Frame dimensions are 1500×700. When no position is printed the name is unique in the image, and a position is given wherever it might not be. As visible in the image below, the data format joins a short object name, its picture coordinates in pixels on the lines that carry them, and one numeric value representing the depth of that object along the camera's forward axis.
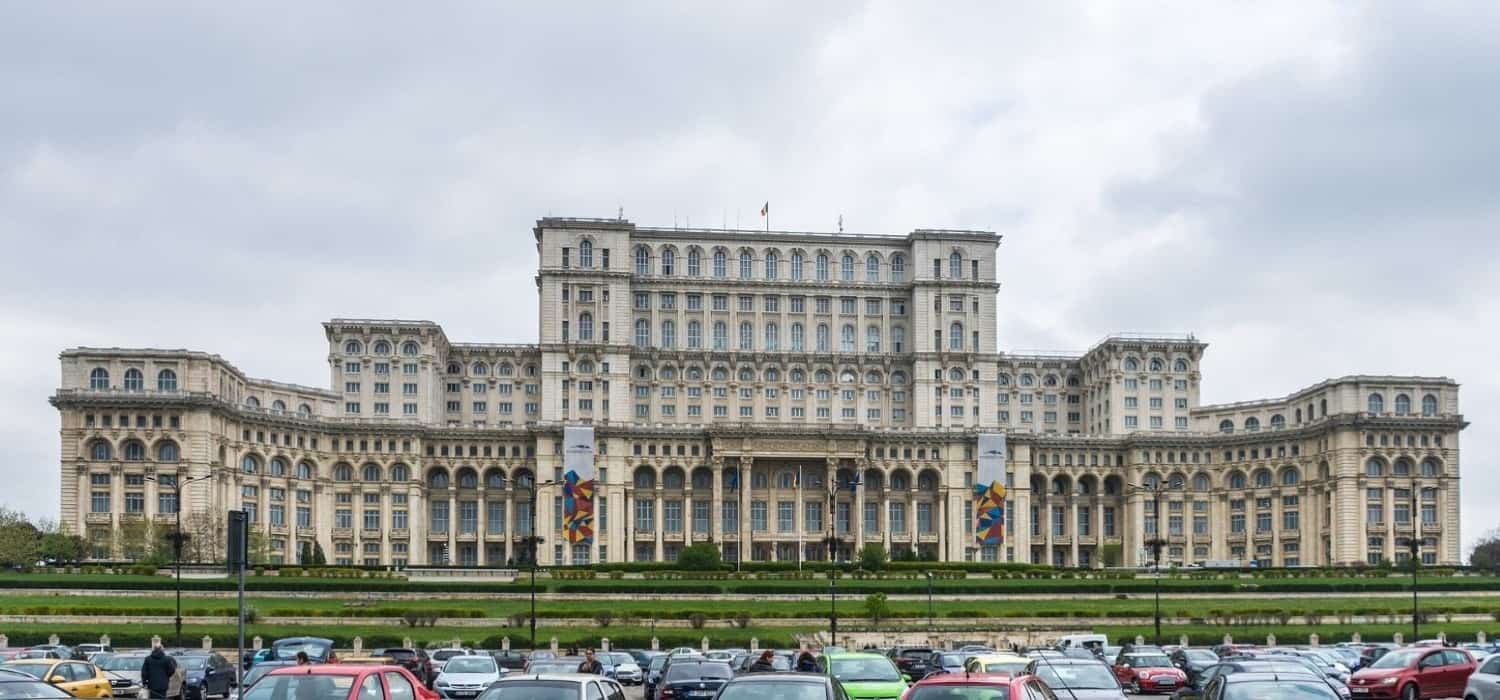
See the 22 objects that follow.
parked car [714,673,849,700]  24.45
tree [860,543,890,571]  125.60
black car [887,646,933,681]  55.67
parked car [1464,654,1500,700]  34.41
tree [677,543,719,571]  127.81
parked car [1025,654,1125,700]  32.31
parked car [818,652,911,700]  33.88
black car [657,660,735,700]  41.09
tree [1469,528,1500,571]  178.05
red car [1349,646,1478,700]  43.00
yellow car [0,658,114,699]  41.88
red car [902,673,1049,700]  22.59
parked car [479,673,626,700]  24.38
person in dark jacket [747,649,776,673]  41.72
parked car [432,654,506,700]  44.31
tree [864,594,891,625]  88.81
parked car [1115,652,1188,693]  53.31
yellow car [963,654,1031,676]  34.34
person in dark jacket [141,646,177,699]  41.00
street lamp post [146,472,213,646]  134.25
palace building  148.88
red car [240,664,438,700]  25.09
